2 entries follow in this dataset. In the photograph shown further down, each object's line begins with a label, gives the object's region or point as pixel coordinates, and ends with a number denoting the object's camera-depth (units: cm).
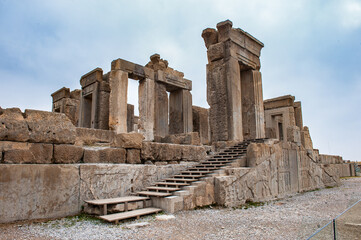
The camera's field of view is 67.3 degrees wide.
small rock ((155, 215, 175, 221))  474
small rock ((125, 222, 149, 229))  420
